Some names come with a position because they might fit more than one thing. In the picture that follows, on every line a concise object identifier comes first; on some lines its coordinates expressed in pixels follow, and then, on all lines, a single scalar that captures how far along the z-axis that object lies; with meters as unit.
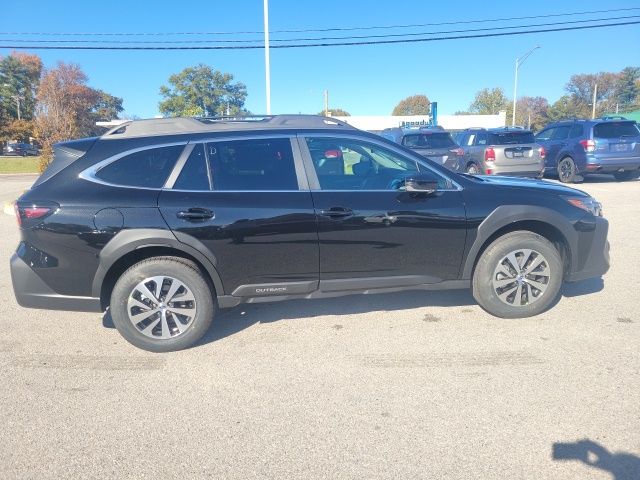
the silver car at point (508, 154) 12.63
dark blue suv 13.52
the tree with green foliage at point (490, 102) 82.44
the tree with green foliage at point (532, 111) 83.19
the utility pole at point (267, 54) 18.75
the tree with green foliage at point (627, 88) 90.19
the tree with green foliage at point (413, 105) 97.37
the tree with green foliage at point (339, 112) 83.49
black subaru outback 3.60
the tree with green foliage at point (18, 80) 66.82
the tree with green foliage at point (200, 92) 67.44
